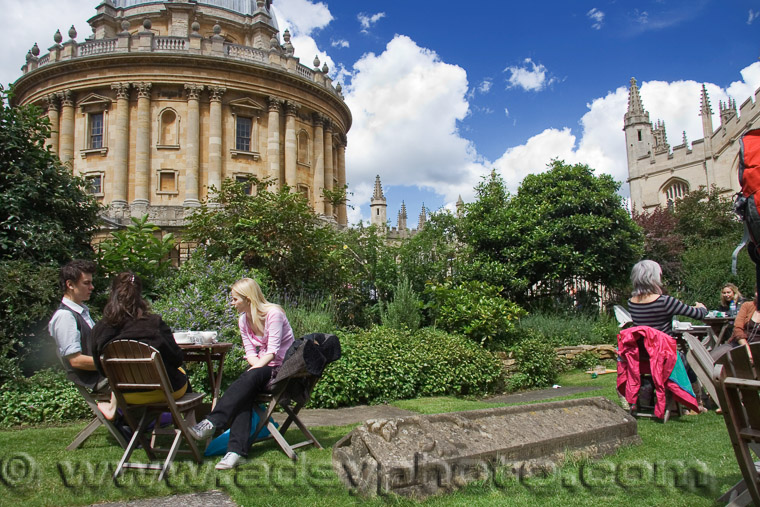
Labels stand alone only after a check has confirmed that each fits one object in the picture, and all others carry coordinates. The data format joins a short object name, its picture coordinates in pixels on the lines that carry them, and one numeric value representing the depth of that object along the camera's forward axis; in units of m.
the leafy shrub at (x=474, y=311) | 11.78
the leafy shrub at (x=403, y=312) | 12.12
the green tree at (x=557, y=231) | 17.30
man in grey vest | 5.14
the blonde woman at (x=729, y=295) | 9.60
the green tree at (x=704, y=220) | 31.34
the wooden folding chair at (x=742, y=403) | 2.67
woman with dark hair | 4.71
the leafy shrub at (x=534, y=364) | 11.17
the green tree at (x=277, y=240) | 13.15
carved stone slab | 3.64
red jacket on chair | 6.01
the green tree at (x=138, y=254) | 11.55
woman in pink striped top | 4.68
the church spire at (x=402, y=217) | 72.31
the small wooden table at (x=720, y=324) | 7.45
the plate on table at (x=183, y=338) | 5.57
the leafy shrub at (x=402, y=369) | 8.59
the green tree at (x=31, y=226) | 7.98
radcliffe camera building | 31.05
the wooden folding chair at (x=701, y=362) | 2.99
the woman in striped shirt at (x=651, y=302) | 6.19
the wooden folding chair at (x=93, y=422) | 5.06
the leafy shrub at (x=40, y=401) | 7.21
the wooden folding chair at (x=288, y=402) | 4.91
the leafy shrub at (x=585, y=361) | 13.16
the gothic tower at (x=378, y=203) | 64.50
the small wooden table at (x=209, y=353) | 5.56
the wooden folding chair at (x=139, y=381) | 4.34
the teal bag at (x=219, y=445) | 5.06
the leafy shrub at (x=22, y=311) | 7.86
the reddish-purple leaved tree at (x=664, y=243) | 26.20
